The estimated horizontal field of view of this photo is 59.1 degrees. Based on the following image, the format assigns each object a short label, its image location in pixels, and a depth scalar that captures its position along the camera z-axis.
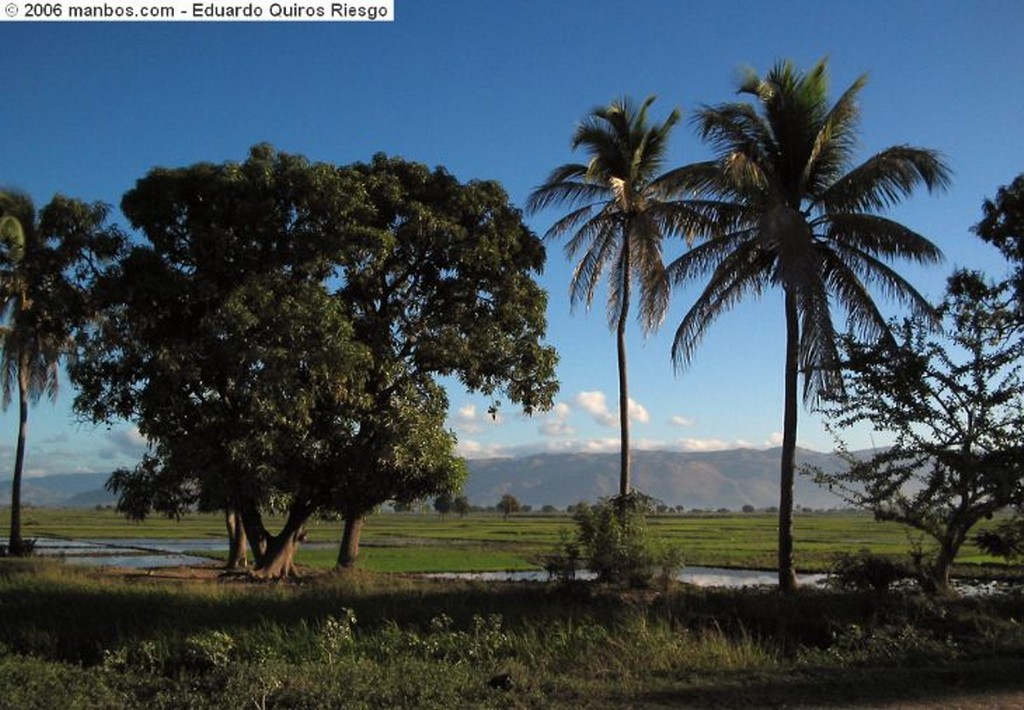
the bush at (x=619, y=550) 16.11
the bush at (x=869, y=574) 16.25
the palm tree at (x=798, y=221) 18.22
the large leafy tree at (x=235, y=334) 18.20
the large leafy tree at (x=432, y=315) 20.27
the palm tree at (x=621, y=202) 23.33
